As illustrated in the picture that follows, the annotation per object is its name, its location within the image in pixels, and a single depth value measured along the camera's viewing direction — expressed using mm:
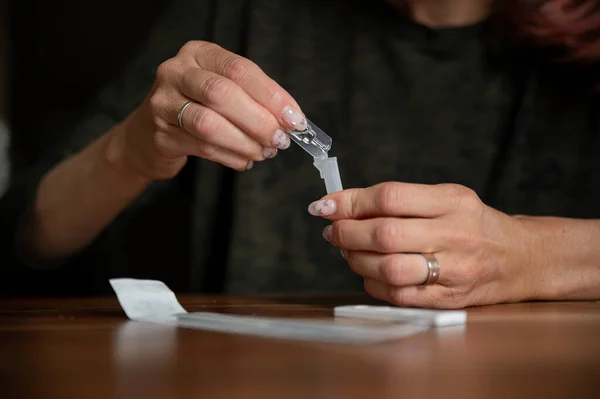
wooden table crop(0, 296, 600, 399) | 310
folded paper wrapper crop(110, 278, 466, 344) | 474
